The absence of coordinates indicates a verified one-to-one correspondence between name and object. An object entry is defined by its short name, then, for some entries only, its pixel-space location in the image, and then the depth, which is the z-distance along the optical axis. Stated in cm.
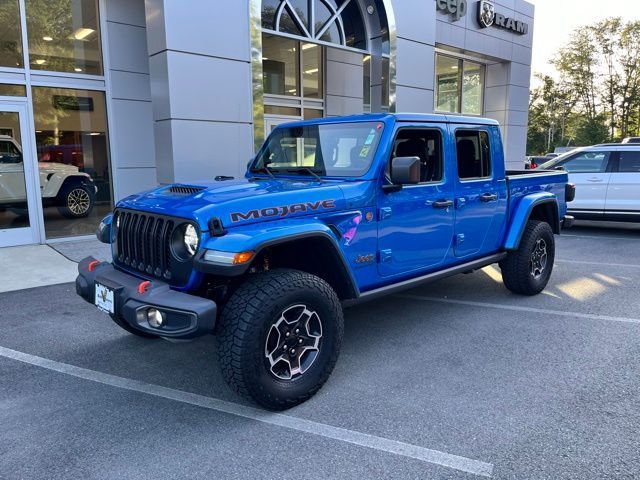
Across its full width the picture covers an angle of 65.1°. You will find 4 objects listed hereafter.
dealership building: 766
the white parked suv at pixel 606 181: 954
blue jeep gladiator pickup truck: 298
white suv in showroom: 828
